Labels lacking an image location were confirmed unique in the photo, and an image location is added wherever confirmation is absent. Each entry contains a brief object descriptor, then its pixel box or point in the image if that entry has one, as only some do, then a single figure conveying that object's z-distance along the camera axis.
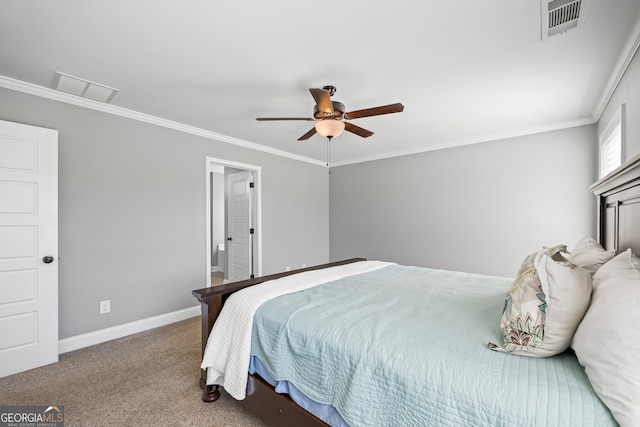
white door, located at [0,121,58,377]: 2.32
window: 2.41
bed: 0.88
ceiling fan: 2.22
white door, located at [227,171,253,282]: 4.70
